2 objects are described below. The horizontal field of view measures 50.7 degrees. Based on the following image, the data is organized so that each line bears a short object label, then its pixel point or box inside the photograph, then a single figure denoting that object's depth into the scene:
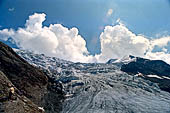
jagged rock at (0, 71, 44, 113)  25.96
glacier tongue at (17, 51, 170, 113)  73.44
